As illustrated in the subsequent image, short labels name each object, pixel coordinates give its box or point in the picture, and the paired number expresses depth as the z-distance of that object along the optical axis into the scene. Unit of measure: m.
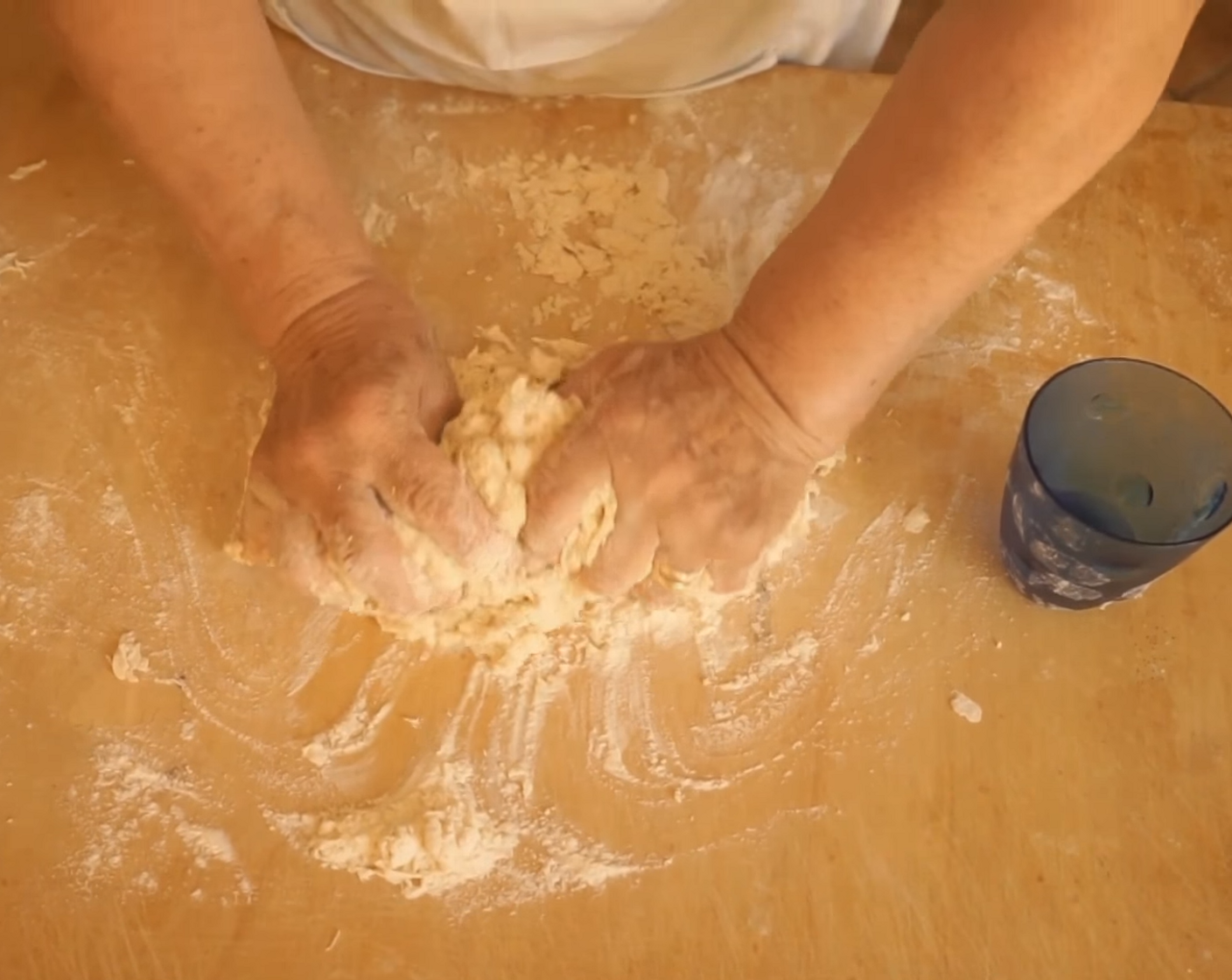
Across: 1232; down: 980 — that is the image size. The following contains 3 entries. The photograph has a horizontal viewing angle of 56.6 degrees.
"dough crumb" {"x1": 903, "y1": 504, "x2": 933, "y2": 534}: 0.93
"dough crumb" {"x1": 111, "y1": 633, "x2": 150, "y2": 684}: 0.85
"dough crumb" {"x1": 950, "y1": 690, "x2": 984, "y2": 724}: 0.84
